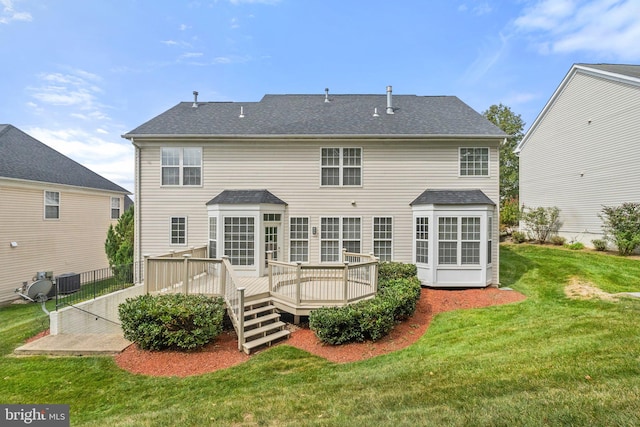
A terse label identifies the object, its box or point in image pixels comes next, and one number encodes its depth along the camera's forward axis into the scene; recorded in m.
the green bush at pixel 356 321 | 6.26
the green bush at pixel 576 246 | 14.80
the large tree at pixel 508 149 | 28.80
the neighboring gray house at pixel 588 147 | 13.45
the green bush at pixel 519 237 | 18.75
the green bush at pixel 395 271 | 9.39
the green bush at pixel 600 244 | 13.83
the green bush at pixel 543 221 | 17.41
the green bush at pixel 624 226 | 12.41
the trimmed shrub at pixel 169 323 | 6.29
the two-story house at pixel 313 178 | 10.70
